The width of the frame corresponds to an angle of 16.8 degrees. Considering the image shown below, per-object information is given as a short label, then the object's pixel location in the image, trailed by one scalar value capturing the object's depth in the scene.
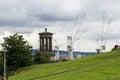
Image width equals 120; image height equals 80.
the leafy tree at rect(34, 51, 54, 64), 128.15
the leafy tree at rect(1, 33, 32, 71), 107.56
